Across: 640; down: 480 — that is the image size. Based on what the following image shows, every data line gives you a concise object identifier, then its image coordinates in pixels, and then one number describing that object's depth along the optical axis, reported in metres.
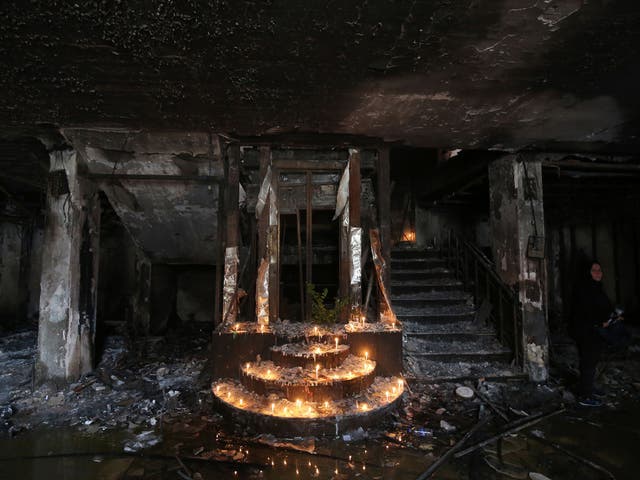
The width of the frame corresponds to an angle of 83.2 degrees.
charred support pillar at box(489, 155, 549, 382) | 6.30
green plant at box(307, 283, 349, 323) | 6.02
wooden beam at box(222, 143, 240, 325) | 5.64
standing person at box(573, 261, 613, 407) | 5.31
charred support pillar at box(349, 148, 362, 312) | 6.05
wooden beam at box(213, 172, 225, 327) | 6.17
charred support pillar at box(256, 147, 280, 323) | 6.15
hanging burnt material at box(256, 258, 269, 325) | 5.67
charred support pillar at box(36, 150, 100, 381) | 5.64
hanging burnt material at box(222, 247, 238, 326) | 5.55
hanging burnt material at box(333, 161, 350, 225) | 6.46
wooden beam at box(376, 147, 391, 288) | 6.29
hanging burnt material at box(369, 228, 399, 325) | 5.78
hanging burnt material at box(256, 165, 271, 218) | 6.20
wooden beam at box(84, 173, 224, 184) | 6.33
